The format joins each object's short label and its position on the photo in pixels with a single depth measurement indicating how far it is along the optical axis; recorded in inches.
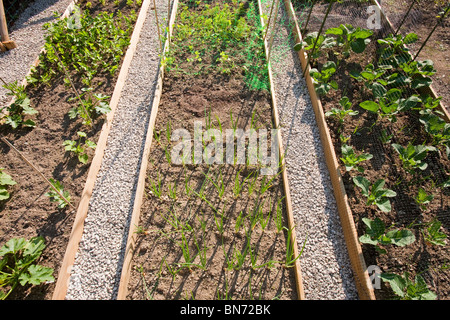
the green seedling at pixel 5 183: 96.2
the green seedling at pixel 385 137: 108.7
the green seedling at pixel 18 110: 114.7
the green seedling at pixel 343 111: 111.6
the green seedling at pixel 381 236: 82.5
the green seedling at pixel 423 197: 91.3
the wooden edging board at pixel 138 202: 82.0
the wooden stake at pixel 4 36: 149.4
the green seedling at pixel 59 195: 93.9
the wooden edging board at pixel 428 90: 112.6
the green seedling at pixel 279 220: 88.8
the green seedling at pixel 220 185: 96.7
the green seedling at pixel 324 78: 120.6
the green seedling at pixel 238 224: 88.2
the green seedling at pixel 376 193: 89.0
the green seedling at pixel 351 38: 130.6
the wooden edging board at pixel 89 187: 83.0
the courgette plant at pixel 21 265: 78.3
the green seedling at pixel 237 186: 96.3
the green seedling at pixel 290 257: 82.4
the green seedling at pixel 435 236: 83.1
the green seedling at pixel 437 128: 103.4
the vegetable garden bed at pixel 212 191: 83.8
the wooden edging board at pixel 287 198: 81.9
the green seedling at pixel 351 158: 98.0
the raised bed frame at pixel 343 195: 81.0
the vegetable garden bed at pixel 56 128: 92.0
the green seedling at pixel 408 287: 74.7
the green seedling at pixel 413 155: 97.7
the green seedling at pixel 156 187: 96.0
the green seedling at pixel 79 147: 105.3
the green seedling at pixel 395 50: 129.3
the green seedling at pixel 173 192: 97.5
